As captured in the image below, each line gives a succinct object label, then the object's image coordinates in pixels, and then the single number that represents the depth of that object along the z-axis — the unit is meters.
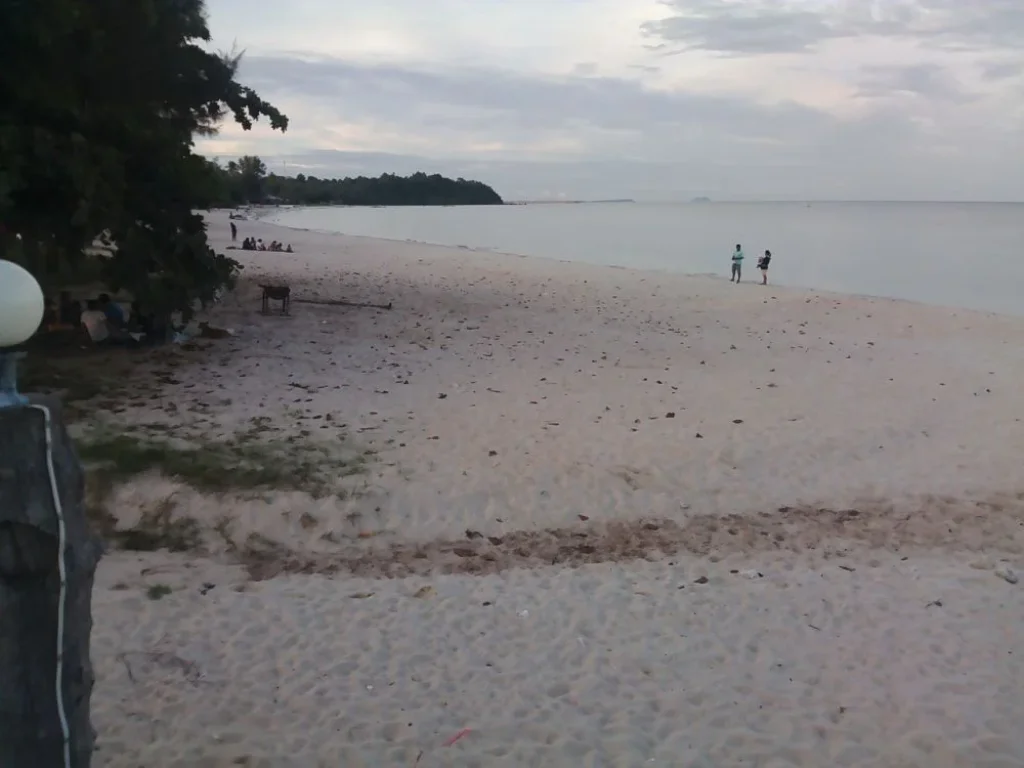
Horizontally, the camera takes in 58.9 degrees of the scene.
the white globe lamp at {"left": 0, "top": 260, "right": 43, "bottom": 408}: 2.26
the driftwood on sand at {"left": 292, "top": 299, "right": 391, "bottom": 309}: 17.48
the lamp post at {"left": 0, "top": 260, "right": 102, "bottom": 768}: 2.38
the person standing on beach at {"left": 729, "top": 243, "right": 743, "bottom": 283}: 31.58
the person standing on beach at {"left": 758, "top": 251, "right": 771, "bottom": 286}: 30.58
